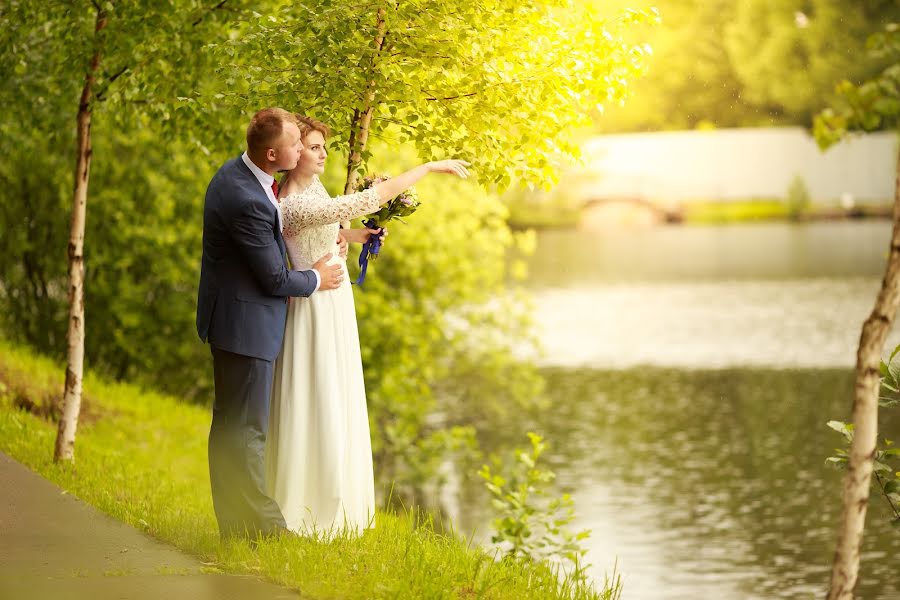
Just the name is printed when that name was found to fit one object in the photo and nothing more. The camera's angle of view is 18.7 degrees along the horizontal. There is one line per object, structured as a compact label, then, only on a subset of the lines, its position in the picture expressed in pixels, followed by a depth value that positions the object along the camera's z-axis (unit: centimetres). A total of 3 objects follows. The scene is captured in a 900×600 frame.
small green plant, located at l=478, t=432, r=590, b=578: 1819
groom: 1111
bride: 1164
